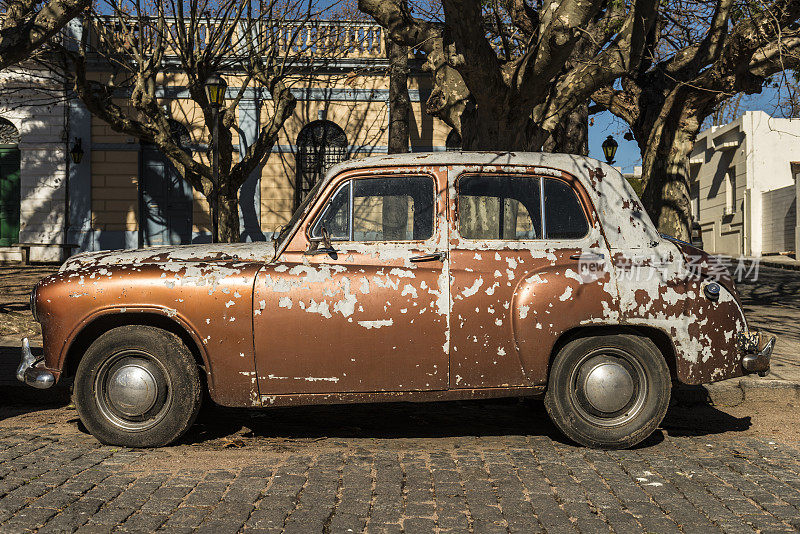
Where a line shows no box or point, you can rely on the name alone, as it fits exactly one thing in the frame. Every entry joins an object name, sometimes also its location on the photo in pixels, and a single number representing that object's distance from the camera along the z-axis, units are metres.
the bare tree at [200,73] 14.38
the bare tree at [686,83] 10.30
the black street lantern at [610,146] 19.97
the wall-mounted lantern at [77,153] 20.36
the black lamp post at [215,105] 13.49
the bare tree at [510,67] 7.34
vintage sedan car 4.60
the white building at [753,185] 28.78
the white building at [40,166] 20.80
